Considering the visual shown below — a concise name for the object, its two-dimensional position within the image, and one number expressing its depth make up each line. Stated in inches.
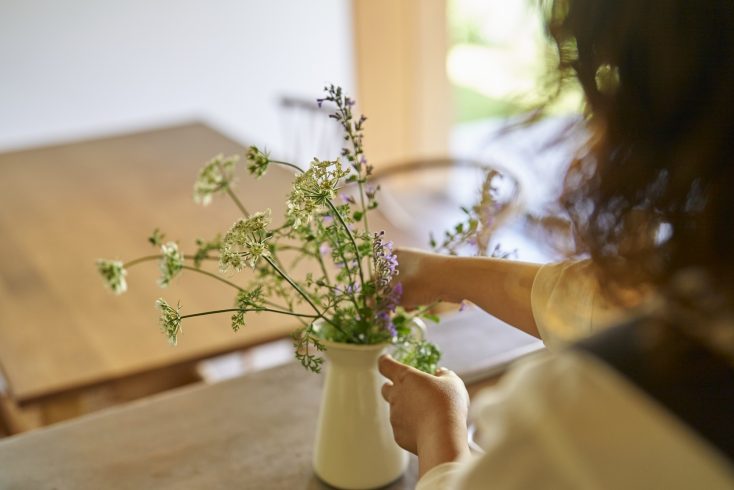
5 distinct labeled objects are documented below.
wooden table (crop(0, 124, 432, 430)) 61.4
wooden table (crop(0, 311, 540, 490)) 42.9
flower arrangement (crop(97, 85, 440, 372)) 34.6
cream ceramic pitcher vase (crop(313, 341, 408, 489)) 39.8
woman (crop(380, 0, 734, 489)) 22.1
